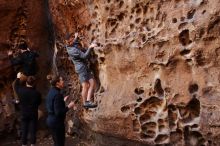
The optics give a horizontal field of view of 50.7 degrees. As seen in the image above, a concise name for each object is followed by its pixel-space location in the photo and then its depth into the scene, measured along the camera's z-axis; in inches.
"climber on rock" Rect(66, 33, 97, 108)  170.8
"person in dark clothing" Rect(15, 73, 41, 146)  168.8
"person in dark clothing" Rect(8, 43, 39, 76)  195.6
